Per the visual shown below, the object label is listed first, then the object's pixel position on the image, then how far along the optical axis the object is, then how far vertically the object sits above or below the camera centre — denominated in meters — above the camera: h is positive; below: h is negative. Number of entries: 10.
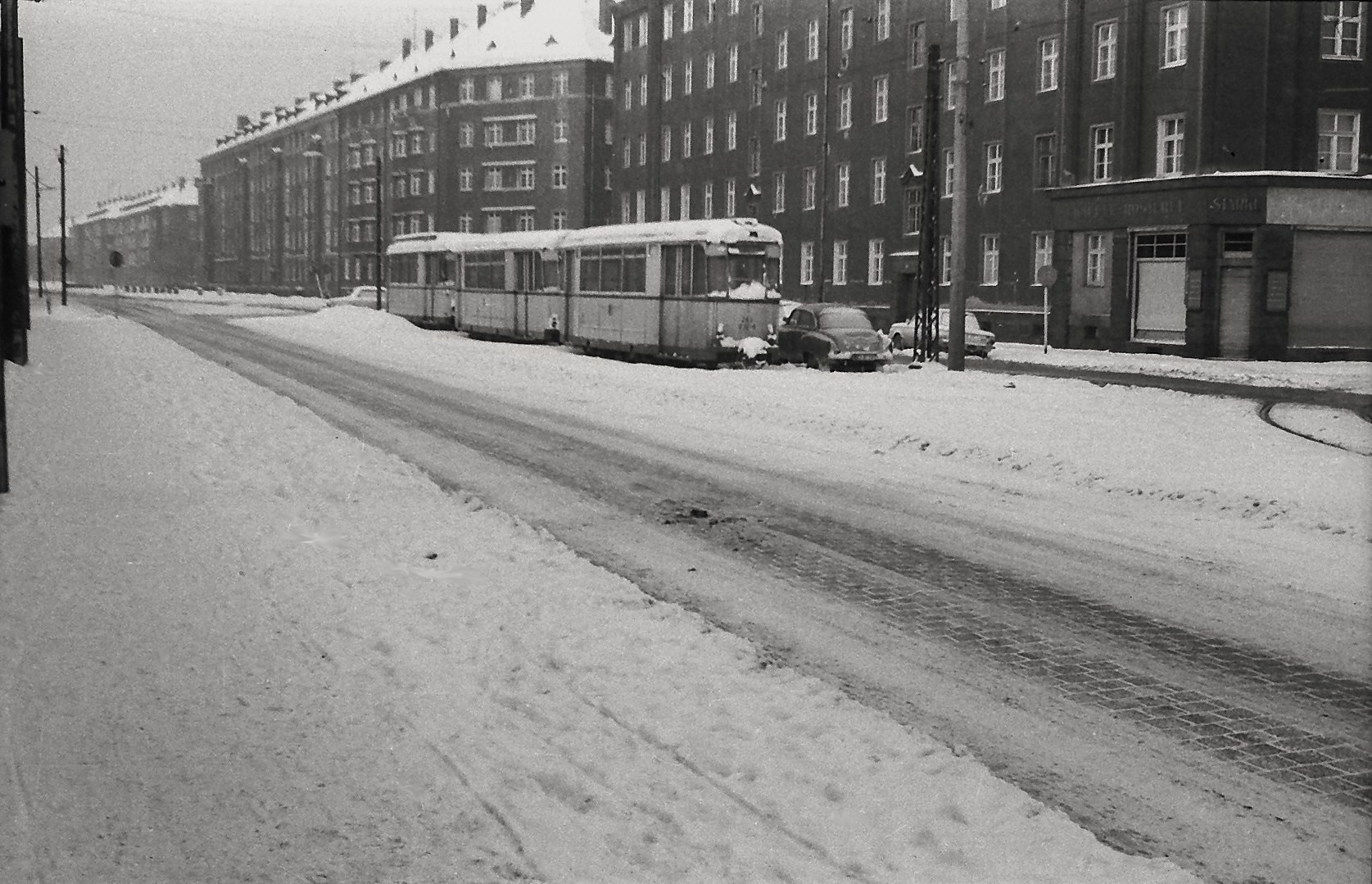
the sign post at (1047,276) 40.84 +1.45
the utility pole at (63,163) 79.06 +8.86
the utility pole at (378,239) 66.12 +3.70
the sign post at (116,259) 51.03 +2.08
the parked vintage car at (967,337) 40.50 -0.44
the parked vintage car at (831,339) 31.33 -0.43
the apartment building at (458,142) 91.56 +13.13
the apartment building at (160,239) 167.88 +9.80
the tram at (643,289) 31.48 +0.78
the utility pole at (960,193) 27.44 +2.70
